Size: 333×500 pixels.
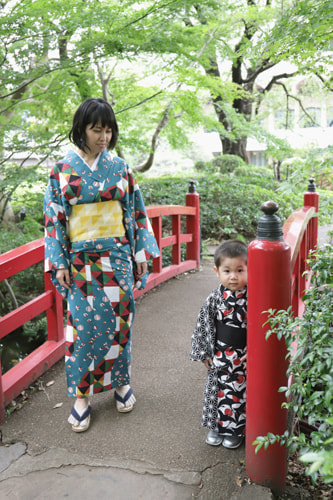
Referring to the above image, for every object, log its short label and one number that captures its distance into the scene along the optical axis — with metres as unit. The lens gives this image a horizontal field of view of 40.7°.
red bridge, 1.84
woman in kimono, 2.45
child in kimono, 2.28
